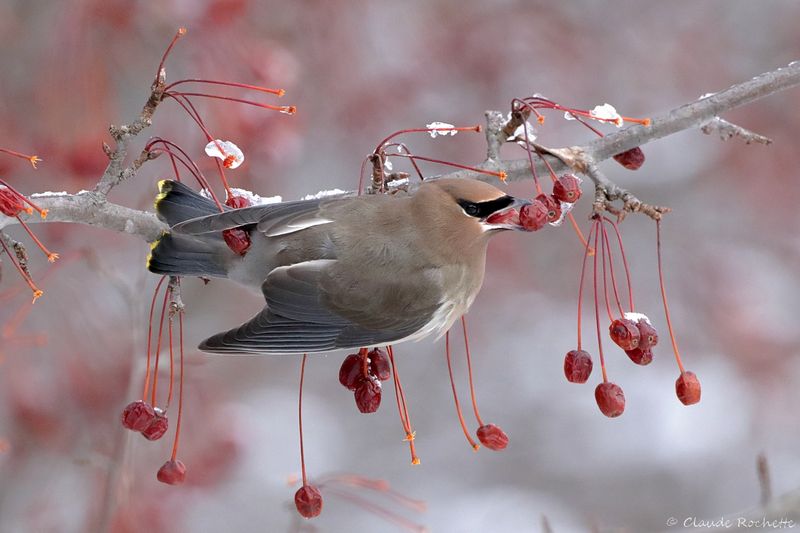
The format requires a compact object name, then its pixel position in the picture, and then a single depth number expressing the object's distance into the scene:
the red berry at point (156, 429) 4.86
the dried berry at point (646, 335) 4.90
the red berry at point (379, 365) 5.39
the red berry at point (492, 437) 5.19
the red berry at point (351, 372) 5.35
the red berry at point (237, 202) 5.79
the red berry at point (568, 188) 4.82
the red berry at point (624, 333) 4.84
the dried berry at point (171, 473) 4.98
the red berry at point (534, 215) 4.75
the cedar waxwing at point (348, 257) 5.42
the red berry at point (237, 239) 5.58
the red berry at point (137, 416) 4.82
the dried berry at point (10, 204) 4.26
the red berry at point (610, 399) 5.00
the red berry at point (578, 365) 5.01
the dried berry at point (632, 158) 5.66
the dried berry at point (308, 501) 5.07
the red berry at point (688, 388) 5.04
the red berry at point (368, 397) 5.20
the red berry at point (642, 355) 4.92
